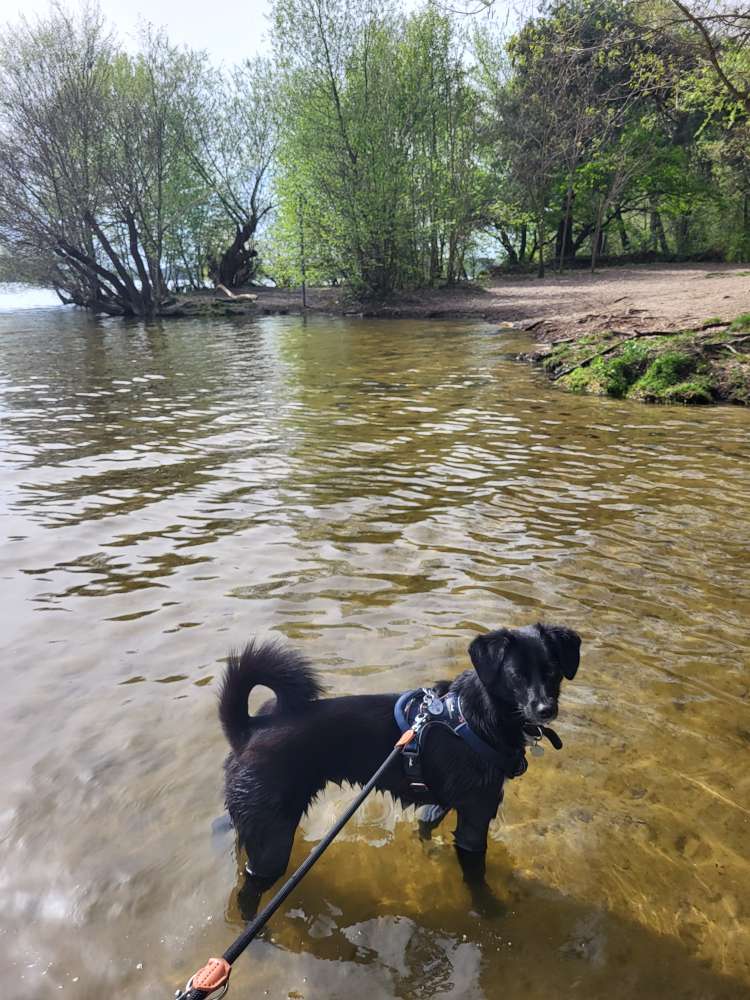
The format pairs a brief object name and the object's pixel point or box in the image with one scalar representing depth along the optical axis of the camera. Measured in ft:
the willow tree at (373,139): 101.91
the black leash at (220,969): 5.28
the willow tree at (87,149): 101.76
